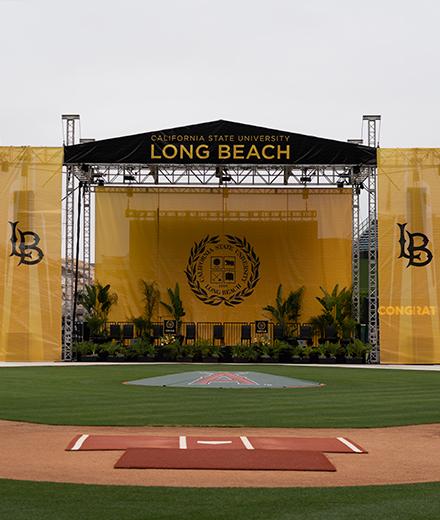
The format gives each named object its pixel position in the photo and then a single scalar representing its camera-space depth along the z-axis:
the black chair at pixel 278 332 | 41.38
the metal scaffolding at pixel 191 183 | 39.81
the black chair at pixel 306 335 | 41.34
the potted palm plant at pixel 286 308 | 42.25
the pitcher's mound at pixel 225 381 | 23.94
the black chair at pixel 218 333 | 41.53
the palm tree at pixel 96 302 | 41.50
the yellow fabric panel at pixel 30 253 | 39.38
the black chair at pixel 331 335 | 41.03
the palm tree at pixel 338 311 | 41.03
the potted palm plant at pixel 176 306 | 42.53
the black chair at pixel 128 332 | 41.83
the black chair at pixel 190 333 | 41.88
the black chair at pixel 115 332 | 41.50
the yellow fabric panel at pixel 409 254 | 39.00
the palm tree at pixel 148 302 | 42.62
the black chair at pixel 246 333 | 41.84
